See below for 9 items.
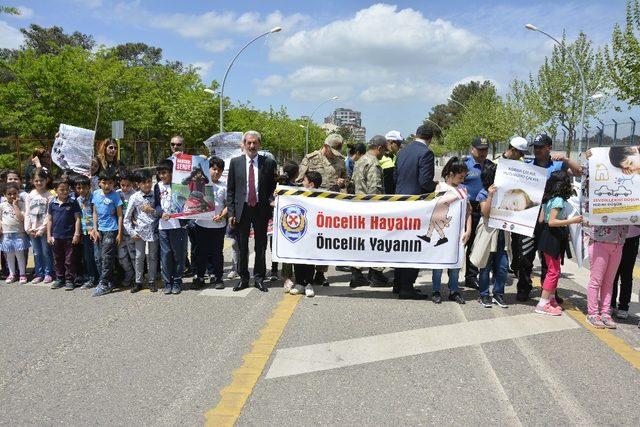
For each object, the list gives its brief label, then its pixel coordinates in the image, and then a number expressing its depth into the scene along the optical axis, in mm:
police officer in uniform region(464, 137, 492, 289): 7078
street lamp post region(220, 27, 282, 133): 26883
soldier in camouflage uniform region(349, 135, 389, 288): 7207
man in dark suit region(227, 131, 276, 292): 6977
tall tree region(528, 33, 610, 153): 31453
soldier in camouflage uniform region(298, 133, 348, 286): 8125
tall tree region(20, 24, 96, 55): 57156
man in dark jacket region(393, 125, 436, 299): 6512
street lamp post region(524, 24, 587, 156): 26812
